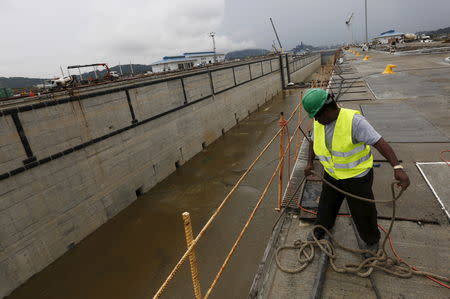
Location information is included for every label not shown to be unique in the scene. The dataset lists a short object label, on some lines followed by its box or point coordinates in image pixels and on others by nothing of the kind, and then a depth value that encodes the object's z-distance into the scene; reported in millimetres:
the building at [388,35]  89944
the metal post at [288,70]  36925
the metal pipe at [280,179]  4454
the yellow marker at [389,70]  17409
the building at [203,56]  76688
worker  2557
